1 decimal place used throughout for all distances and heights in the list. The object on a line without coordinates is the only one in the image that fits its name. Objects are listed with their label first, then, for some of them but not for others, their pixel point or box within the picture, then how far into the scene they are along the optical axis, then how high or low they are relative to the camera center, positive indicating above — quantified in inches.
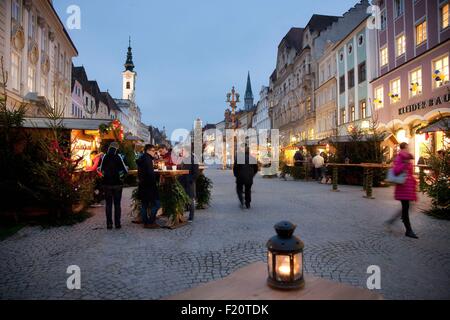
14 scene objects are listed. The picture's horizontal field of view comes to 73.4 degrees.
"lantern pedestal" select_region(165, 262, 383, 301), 86.0 -37.7
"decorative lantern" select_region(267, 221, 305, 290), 93.6 -30.4
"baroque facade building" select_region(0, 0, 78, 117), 732.0 +344.0
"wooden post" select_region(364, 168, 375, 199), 475.5 -35.8
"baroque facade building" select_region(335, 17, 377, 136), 1104.8 +357.3
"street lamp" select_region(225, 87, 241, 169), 1296.8 +273.9
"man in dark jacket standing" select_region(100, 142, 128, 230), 281.9 -12.6
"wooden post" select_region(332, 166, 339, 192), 588.4 -29.6
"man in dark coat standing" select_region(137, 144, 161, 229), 278.8 -19.7
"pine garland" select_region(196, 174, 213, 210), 389.1 -34.3
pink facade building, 743.1 +269.0
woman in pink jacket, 251.8 -18.9
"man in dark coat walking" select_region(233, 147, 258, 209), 391.2 -13.0
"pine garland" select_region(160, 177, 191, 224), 292.5 -32.0
